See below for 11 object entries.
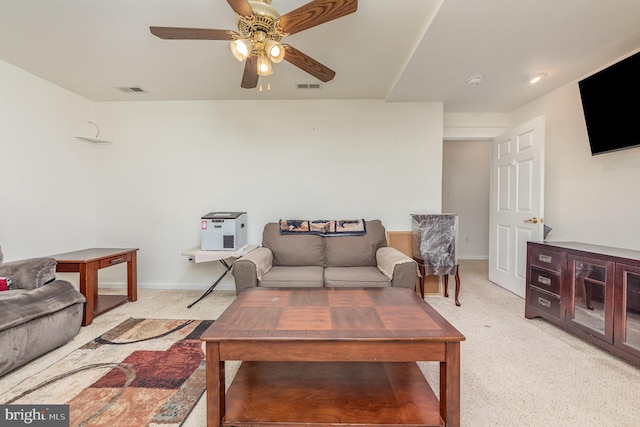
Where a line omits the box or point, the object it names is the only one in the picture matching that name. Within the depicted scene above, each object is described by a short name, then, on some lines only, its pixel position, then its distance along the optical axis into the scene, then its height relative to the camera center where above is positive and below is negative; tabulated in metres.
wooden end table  2.43 -0.60
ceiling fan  1.39 +1.06
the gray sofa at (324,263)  2.34 -0.55
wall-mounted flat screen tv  2.07 +0.88
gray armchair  1.68 -0.74
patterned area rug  1.37 -1.07
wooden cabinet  1.78 -0.65
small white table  2.74 -0.49
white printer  2.91 -0.27
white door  2.80 +0.10
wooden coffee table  1.16 -0.80
